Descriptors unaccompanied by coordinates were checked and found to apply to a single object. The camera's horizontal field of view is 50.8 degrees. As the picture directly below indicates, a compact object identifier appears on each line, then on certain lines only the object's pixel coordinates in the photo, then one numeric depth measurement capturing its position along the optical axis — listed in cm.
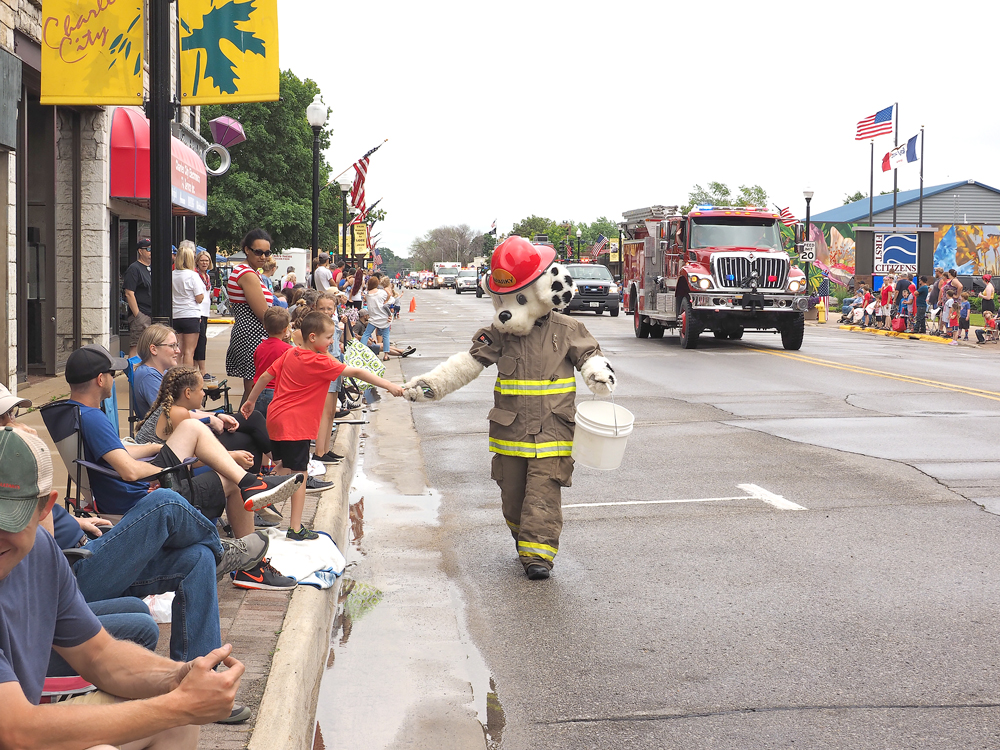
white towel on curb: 568
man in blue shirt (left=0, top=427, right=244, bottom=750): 229
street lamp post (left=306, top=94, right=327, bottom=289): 2054
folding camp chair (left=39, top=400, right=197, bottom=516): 487
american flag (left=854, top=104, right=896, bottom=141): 4238
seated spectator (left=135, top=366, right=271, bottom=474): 560
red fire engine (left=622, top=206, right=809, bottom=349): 2328
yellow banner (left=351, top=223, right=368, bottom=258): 5116
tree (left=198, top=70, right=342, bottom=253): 4966
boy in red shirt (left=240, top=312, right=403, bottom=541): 653
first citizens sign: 3628
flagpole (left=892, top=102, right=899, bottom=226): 4238
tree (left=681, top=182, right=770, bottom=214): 8692
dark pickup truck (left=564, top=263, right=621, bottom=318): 4150
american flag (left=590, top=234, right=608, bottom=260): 6557
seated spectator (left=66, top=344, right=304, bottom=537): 493
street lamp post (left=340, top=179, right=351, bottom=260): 3403
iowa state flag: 4684
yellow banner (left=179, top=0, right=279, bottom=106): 914
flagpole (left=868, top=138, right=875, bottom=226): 5605
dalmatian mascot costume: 641
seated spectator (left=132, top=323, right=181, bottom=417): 659
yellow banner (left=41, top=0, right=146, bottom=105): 861
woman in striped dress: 966
